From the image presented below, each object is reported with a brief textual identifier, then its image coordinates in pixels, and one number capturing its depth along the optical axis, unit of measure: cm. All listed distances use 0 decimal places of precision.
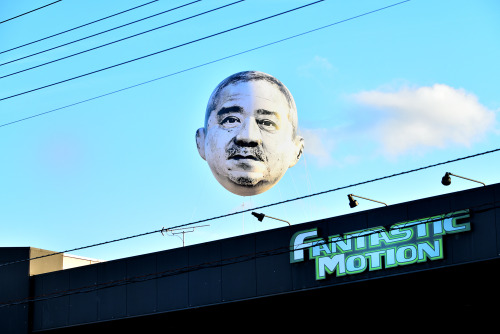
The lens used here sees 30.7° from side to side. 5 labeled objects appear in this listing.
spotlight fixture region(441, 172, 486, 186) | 2513
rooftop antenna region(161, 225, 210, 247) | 3616
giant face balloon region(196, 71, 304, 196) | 3659
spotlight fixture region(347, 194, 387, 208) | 2767
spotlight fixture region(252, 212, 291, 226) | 3023
